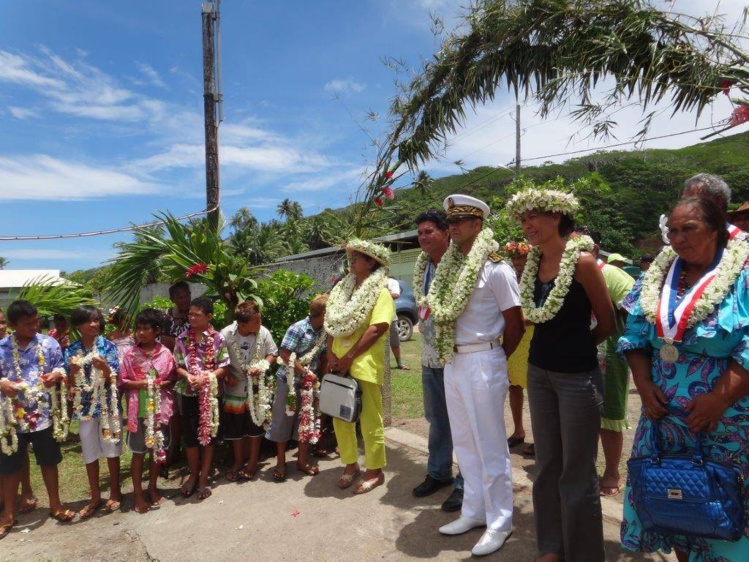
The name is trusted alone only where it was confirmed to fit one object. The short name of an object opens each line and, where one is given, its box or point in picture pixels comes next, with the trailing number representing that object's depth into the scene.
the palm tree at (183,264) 5.40
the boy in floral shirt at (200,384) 4.49
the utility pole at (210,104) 8.01
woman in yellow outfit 4.20
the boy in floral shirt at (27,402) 4.18
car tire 13.34
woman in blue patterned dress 2.23
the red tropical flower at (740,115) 3.03
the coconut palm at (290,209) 67.94
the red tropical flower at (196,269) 5.28
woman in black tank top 2.74
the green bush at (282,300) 5.56
